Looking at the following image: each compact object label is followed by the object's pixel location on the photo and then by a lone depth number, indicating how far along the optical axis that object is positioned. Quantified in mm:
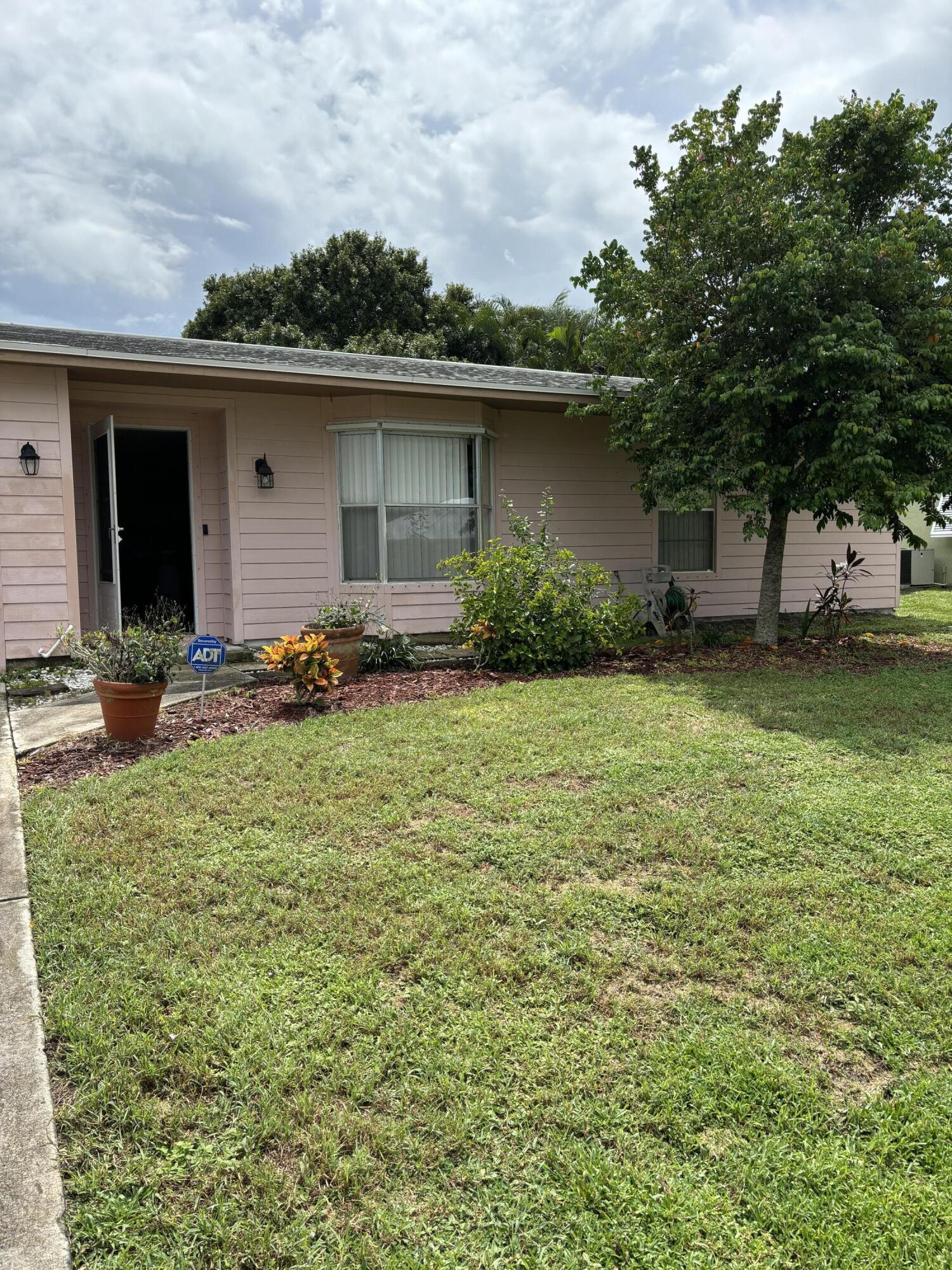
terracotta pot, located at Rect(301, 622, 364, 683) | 7047
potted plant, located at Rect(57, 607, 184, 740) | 4992
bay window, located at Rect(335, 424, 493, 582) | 8664
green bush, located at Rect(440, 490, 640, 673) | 7414
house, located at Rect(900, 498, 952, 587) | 17688
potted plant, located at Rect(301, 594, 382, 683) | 7062
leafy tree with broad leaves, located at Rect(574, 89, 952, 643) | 7141
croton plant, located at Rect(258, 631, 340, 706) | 5828
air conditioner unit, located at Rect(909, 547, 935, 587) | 17750
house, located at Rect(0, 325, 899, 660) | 7109
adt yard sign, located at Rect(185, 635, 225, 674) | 5172
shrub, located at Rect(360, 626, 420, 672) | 7641
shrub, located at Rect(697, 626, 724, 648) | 9156
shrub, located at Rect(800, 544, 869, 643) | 8953
